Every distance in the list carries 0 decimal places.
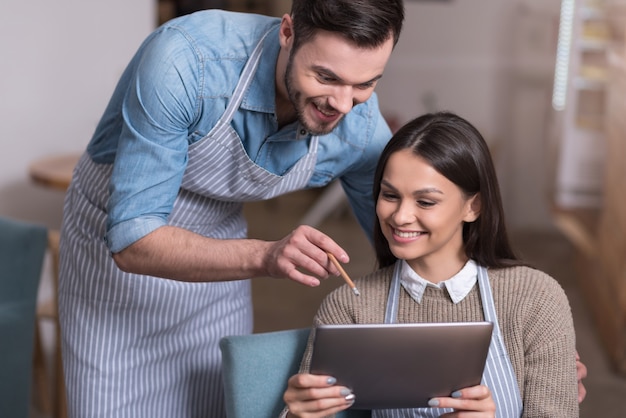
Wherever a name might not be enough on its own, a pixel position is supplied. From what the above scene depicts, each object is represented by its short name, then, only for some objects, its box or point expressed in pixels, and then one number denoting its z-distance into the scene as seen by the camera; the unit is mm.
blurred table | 3808
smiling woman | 2413
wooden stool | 3634
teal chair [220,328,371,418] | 2440
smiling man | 2296
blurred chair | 3063
